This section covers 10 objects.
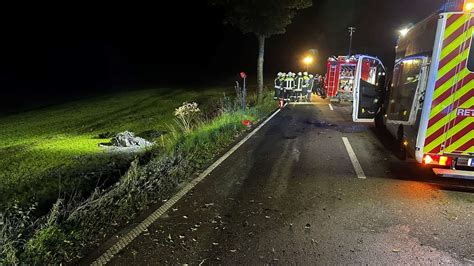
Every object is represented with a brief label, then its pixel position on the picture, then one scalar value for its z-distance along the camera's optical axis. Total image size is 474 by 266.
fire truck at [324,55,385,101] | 19.72
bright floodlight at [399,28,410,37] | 8.49
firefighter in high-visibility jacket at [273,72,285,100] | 19.27
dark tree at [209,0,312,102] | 15.37
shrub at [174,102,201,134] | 10.36
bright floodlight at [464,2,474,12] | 5.30
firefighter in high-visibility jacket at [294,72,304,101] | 19.47
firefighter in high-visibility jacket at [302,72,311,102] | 19.40
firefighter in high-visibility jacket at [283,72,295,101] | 19.14
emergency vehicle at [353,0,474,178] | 5.51
